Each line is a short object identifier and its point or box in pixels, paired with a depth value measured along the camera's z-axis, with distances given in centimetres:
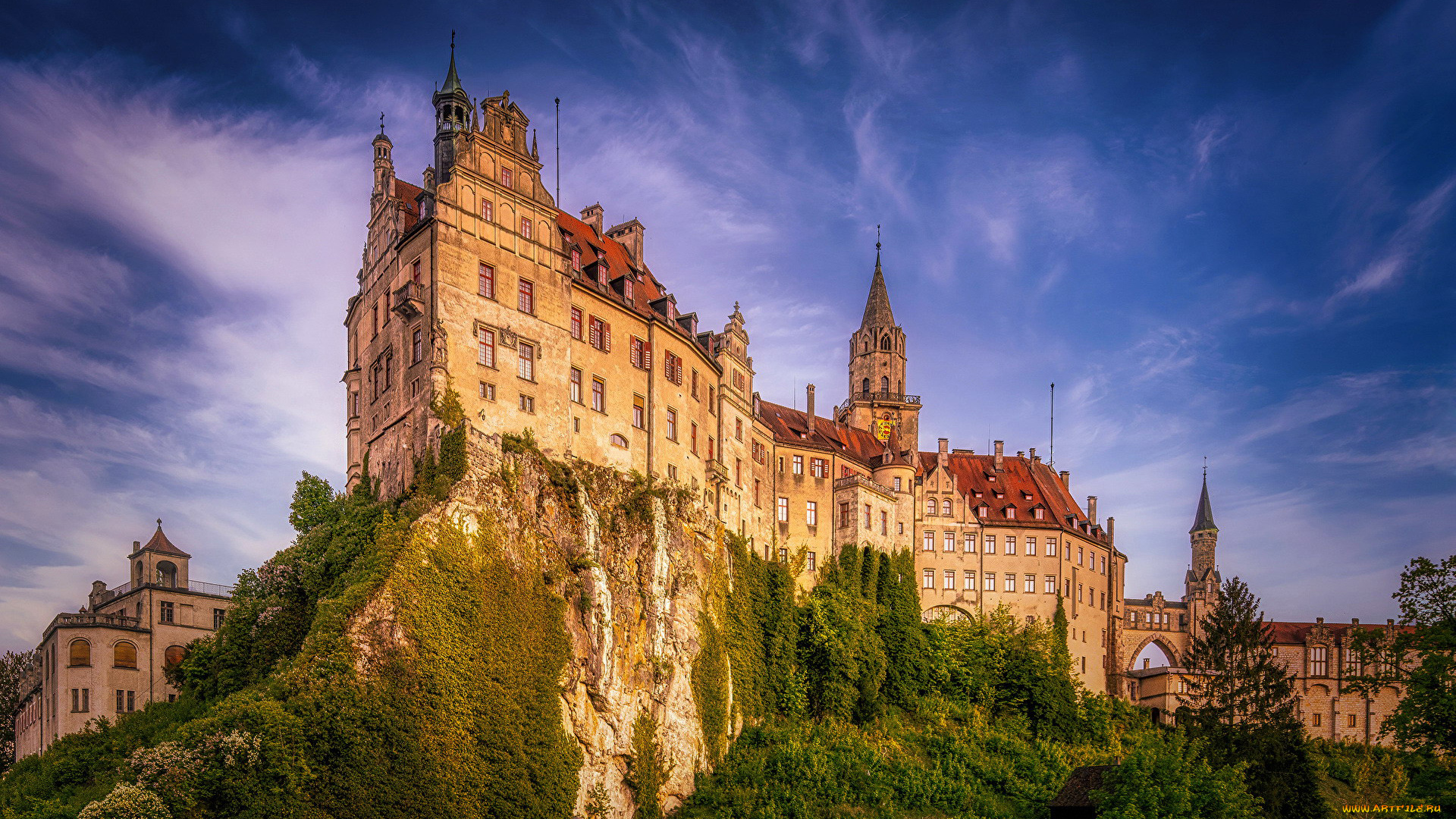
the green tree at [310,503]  5475
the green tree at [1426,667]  3734
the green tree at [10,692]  8375
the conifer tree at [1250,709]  6575
